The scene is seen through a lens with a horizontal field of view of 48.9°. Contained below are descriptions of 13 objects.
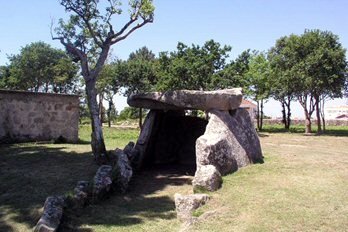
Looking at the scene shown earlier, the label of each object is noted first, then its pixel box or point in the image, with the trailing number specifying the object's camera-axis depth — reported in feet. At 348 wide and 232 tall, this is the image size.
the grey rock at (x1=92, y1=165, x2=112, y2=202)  27.00
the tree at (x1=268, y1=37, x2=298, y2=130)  94.17
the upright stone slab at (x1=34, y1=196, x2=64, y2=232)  20.45
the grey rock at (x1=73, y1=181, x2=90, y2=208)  25.11
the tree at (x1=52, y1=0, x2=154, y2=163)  39.78
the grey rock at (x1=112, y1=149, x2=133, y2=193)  30.01
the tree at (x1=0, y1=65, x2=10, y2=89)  145.38
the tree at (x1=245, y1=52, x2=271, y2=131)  109.55
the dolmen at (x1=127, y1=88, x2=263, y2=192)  31.40
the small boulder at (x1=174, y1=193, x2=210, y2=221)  23.58
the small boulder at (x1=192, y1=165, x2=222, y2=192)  27.25
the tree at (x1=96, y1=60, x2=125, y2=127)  121.44
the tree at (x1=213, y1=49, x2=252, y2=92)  82.69
